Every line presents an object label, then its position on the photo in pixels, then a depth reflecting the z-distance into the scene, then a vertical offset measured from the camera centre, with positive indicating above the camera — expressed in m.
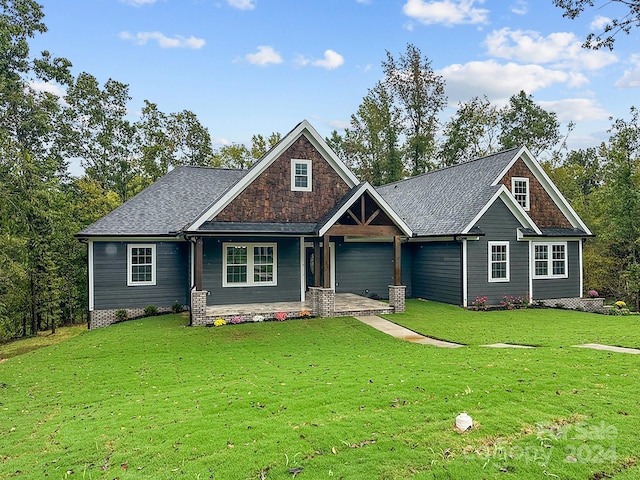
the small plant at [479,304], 17.59 -2.44
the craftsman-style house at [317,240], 15.77 +0.24
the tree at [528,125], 36.88 +10.47
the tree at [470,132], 37.50 +10.16
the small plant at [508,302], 18.08 -2.44
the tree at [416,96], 36.81 +13.12
